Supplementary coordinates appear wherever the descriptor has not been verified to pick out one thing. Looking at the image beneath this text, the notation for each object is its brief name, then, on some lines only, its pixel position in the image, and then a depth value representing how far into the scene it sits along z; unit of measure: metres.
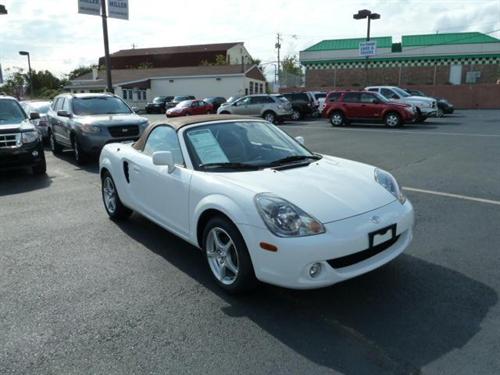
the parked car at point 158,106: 39.91
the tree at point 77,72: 87.61
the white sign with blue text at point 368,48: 30.39
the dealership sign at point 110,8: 18.11
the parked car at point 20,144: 8.54
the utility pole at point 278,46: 71.75
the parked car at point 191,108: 30.11
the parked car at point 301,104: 25.51
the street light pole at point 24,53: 44.09
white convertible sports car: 3.20
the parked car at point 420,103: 20.53
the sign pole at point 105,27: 18.52
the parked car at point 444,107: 26.20
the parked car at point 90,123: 10.12
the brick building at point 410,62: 39.97
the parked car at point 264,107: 22.27
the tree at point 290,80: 43.75
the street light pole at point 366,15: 28.12
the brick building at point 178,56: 70.69
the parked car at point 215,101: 32.94
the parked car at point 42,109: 14.11
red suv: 18.73
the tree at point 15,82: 67.71
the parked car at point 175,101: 36.88
